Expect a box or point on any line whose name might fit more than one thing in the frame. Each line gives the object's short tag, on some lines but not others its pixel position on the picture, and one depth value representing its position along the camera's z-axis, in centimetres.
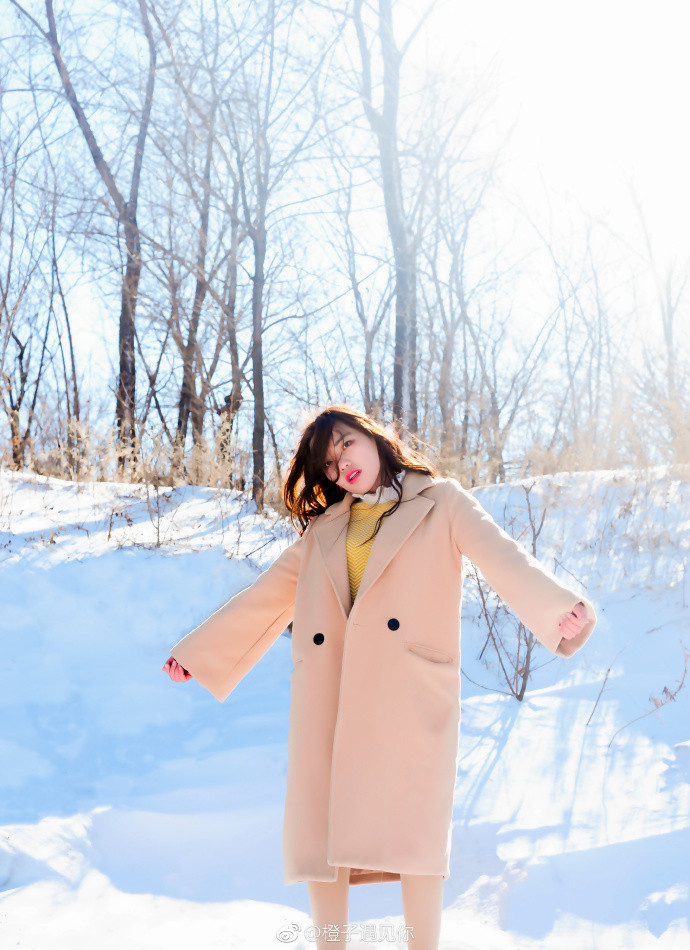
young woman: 196
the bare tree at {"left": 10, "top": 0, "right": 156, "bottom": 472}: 877
